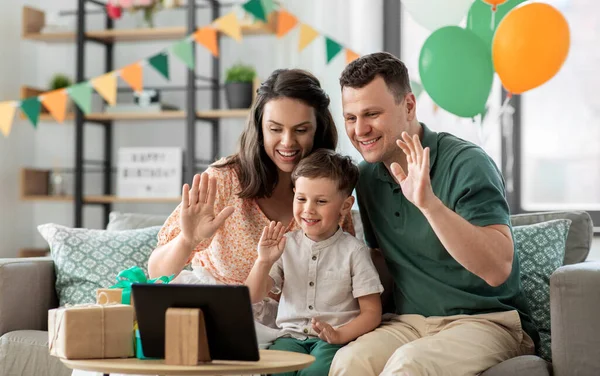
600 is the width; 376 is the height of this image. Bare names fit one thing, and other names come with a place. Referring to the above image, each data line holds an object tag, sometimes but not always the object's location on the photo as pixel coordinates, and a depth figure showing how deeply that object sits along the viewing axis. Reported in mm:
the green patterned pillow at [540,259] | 2375
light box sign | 4445
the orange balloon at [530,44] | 3029
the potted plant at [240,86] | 4289
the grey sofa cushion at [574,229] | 2555
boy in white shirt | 2115
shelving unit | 4371
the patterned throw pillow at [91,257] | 2662
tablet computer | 1504
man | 1862
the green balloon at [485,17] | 3309
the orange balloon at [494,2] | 3195
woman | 2275
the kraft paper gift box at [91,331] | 1587
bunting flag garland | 4098
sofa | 1938
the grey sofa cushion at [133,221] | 2934
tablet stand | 1512
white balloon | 3377
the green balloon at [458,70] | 3150
